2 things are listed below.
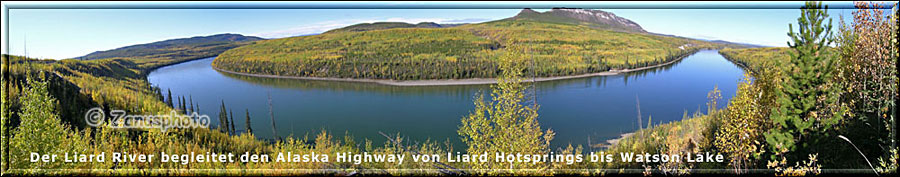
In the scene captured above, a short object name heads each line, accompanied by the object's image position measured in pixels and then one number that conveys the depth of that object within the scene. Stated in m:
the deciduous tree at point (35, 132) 6.41
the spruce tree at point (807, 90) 9.28
